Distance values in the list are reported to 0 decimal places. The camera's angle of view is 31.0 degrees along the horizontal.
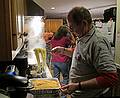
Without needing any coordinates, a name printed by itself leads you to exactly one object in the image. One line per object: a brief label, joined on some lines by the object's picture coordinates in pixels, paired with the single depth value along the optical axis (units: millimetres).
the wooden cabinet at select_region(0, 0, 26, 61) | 1261
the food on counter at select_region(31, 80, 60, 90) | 1663
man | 1371
